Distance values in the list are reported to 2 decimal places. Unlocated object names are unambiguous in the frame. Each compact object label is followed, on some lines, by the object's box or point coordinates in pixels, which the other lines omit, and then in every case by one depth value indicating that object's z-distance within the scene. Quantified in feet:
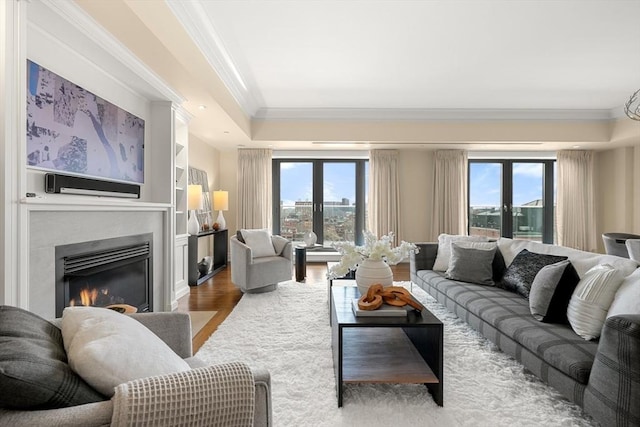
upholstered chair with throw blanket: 2.52
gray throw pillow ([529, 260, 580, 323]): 6.85
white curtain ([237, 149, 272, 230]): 20.52
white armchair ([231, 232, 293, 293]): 13.28
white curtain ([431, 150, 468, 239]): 20.90
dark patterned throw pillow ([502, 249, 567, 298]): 8.72
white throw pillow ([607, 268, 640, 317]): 5.41
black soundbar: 7.40
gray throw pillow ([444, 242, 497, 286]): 10.38
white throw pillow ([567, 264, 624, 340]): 5.99
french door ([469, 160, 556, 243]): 21.86
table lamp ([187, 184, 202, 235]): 14.92
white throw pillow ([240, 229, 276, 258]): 14.71
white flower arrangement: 7.99
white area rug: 5.63
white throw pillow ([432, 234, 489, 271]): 11.94
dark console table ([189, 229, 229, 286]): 14.87
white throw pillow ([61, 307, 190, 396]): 2.90
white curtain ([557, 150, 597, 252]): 20.83
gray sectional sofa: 4.45
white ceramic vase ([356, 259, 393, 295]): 7.98
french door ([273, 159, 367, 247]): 21.72
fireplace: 7.26
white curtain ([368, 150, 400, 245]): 20.83
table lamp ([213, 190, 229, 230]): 18.59
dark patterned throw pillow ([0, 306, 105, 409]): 2.45
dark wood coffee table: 6.05
